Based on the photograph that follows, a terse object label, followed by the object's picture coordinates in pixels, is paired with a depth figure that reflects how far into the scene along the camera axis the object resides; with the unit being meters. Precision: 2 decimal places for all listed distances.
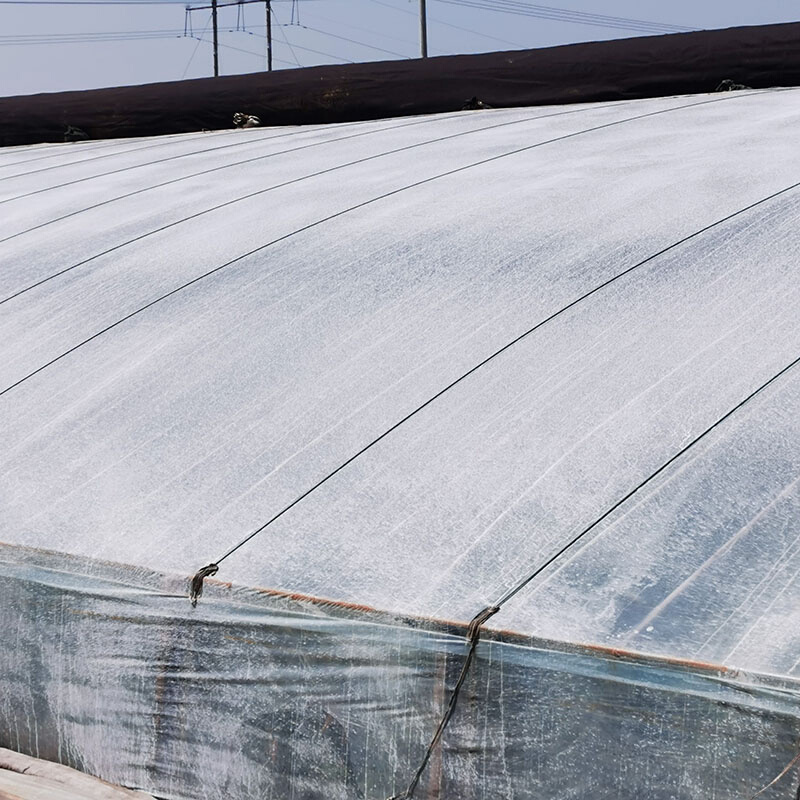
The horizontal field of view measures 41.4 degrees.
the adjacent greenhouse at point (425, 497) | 2.29
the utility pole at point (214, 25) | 47.82
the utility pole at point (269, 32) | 45.96
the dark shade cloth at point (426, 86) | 6.76
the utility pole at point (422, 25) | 35.69
